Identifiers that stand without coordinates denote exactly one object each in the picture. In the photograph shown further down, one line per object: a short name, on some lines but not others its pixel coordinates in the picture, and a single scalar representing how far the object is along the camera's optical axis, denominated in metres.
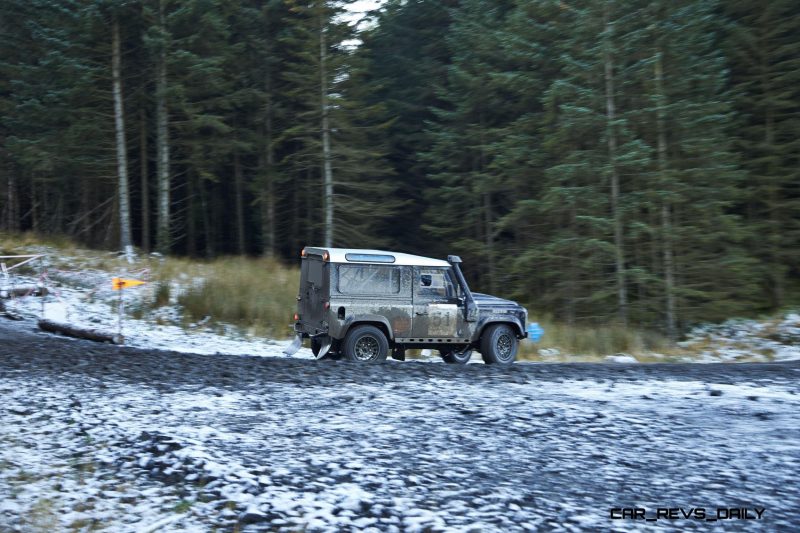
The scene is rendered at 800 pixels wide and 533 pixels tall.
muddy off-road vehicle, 12.95
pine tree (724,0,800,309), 26.72
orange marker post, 15.60
